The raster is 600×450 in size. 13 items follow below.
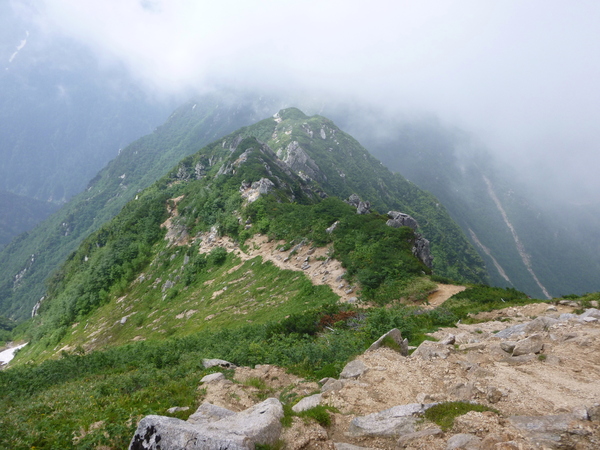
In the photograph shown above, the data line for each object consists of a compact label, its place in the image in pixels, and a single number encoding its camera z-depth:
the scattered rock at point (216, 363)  13.54
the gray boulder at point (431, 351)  11.45
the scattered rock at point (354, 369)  10.62
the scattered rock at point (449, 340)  12.88
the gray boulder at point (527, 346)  10.84
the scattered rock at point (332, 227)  36.62
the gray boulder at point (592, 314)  13.22
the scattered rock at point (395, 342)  12.55
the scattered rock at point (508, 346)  11.41
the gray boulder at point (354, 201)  80.38
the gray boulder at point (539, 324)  12.97
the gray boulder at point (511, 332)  13.19
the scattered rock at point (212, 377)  11.53
